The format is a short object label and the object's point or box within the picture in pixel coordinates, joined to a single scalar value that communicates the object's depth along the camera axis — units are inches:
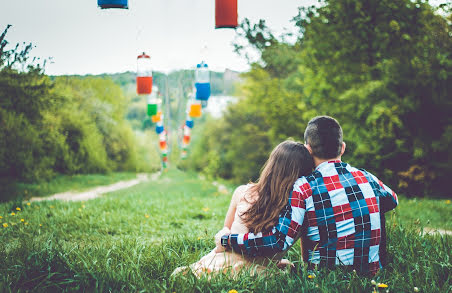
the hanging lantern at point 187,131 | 684.4
